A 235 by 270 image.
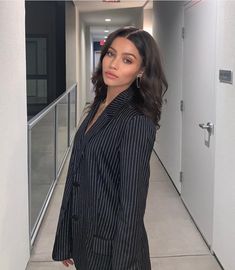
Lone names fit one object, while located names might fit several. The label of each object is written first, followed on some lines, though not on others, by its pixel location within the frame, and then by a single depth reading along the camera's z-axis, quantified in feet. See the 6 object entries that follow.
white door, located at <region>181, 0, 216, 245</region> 7.56
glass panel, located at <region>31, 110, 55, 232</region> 7.91
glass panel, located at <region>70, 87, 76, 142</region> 16.41
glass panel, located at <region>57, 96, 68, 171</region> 12.21
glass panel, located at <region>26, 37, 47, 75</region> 18.42
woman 3.10
